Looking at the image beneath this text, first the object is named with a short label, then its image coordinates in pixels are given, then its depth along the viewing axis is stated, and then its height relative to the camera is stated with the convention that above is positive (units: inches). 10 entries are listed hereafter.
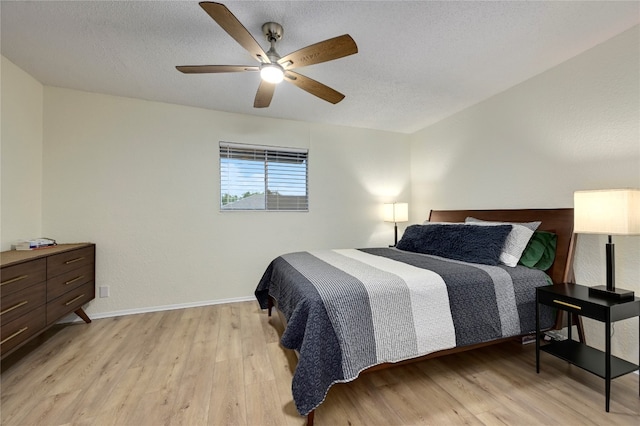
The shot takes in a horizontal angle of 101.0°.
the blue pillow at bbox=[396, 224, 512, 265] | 88.0 -10.6
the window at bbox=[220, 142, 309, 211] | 137.3 +19.0
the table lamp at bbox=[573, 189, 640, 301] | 61.2 -0.8
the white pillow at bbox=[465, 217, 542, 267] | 85.8 -9.6
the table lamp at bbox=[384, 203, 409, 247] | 155.1 +0.6
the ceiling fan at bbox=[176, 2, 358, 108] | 57.3 +40.5
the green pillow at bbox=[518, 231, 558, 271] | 86.3 -13.0
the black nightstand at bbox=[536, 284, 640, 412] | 59.6 -24.3
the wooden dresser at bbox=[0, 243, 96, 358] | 67.8 -23.8
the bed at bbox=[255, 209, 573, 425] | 56.4 -21.5
